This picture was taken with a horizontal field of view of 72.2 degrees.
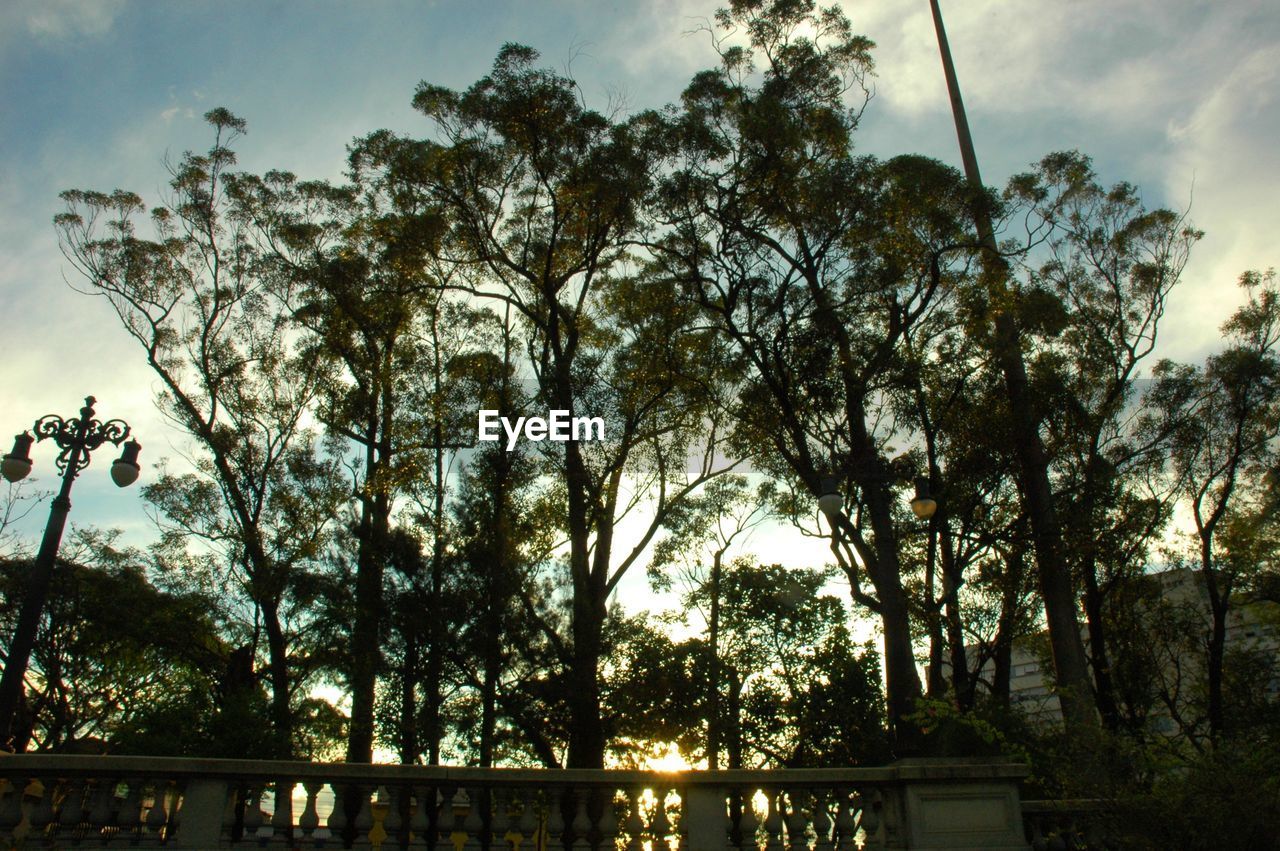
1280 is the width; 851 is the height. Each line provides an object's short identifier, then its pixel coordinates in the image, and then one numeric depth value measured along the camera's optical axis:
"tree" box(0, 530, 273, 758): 18.03
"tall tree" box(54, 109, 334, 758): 23.14
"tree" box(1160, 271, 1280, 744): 21.44
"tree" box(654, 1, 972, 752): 18.33
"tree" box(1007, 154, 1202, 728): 19.59
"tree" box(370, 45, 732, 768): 20.22
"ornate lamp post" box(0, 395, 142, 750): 8.02
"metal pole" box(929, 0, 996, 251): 23.40
